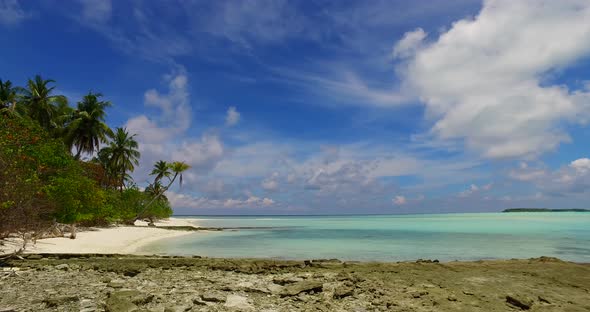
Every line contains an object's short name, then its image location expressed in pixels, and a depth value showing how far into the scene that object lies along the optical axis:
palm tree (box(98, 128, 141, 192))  50.78
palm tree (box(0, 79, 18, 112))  35.44
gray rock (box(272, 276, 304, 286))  10.27
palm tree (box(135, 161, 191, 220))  50.00
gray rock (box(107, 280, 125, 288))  9.53
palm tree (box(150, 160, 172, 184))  64.81
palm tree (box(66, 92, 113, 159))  41.69
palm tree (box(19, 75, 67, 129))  38.44
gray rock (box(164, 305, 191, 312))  7.54
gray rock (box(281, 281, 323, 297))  9.07
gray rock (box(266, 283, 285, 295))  9.24
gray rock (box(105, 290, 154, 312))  7.44
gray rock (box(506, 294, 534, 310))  8.48
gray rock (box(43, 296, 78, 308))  7.72
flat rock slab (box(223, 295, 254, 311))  7.96
